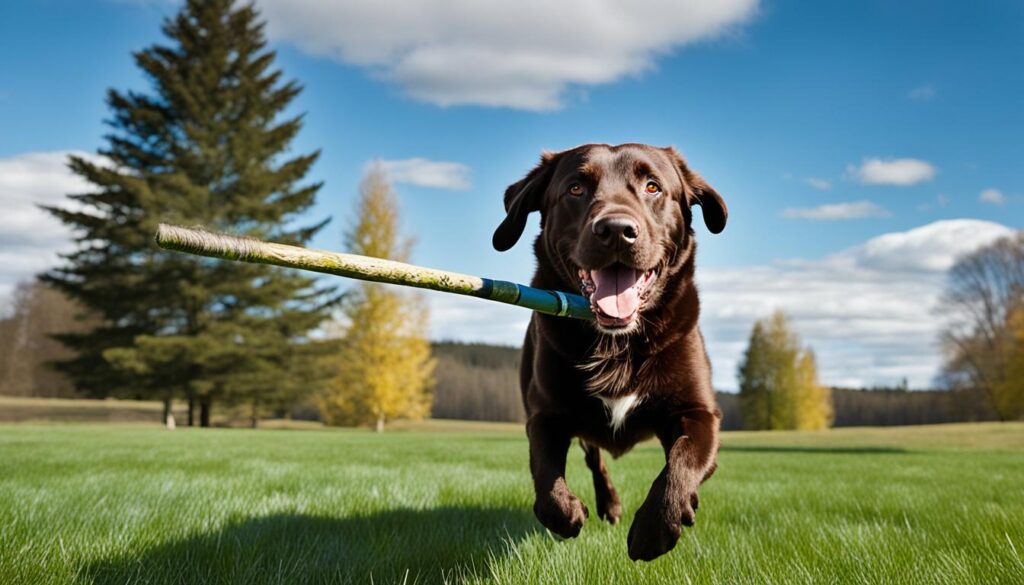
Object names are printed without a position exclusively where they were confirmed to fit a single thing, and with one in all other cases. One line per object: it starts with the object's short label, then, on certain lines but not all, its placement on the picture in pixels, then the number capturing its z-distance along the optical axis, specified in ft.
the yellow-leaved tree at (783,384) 178.81
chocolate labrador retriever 11.34
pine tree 112.88
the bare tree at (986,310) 139.64
